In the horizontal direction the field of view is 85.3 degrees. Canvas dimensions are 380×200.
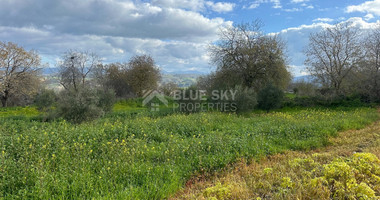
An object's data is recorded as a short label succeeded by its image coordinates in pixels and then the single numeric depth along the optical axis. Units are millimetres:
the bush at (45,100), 23078
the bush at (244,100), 17641
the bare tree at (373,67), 21156
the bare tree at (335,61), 24953
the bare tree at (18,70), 27172
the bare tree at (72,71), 37969
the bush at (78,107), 13287
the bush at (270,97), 20938
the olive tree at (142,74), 38844
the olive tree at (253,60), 24062
